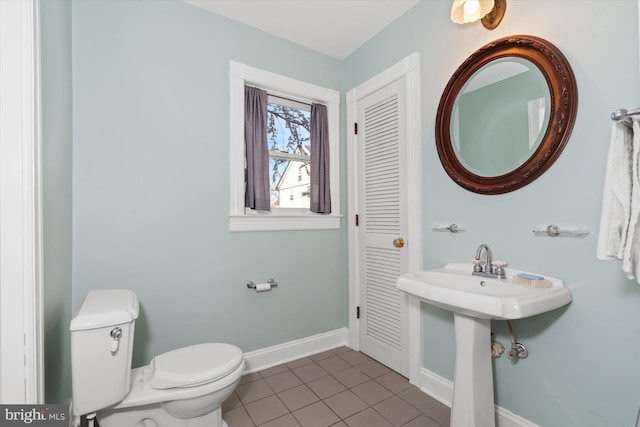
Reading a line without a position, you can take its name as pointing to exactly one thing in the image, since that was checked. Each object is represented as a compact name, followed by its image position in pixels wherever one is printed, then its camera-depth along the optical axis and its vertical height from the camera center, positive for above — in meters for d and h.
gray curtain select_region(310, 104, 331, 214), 2.50 +0.42
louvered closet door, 2.13 -0.12
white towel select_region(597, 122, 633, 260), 0.97 +0.06
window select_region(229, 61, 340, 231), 2.14 +0.48
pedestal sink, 1.21 -0.54
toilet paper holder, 2.17 -0.55
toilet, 1.20 -0.77
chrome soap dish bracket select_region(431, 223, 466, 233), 1.74 -0.11
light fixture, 1.51 +1.06
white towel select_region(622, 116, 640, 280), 0.93 -0.05
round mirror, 1.34 +0.50
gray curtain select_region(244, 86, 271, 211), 2.20 +0.45
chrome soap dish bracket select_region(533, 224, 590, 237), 1.27 -0.10
